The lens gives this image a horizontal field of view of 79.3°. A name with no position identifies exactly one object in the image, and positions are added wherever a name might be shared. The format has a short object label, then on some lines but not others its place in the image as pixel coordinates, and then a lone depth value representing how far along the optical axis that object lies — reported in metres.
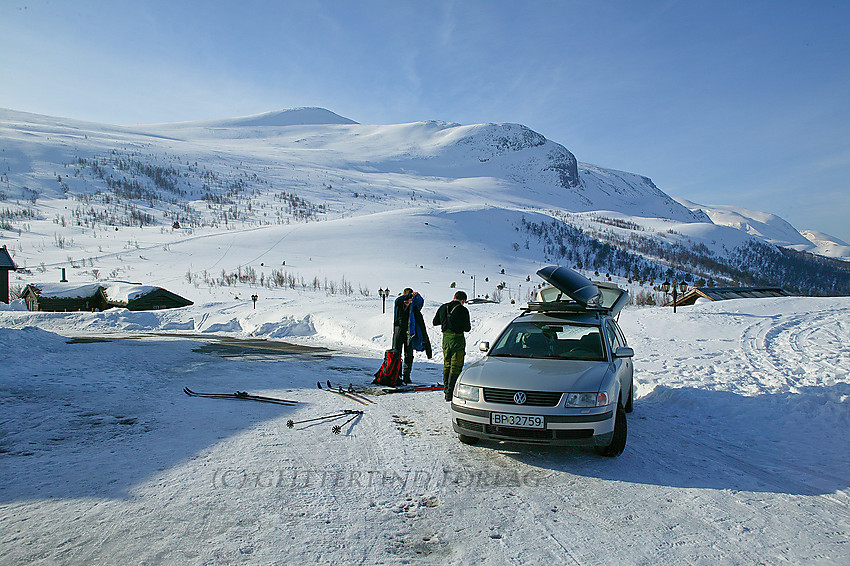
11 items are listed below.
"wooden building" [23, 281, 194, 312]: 31.09
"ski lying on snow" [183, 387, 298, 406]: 8.11
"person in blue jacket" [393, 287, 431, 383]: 10.11
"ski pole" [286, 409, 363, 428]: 6.73
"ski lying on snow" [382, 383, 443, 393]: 9.39
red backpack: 9.88
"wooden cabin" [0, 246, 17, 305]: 30.31
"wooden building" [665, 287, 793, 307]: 27.53
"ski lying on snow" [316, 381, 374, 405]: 8.39
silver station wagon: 5.25
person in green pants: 8.54
